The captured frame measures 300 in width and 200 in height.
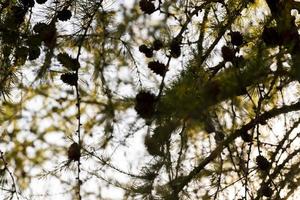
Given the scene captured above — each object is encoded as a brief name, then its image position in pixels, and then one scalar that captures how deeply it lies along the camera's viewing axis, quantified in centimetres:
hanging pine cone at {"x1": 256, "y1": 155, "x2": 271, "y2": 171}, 128
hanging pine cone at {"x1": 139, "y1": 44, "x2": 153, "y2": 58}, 138
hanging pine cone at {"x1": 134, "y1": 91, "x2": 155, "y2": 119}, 112
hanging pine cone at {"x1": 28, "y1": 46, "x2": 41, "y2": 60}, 131
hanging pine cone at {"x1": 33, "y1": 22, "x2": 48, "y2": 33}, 131
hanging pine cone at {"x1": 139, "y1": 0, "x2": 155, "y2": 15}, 135
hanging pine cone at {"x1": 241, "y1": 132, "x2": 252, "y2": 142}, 128
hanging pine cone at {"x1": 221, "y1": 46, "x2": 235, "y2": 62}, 121
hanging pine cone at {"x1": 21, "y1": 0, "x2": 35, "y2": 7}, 132
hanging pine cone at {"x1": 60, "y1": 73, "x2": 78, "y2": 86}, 131
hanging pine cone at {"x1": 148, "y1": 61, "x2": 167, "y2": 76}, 133
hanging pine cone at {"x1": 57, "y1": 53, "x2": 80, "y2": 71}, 129
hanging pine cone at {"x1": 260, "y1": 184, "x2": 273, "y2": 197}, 122
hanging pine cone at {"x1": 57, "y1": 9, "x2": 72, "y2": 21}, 135
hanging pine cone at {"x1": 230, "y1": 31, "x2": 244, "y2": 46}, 129
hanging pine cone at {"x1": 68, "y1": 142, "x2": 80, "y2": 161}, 129
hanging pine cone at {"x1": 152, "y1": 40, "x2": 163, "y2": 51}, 137
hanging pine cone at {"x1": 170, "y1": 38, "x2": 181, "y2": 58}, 129
